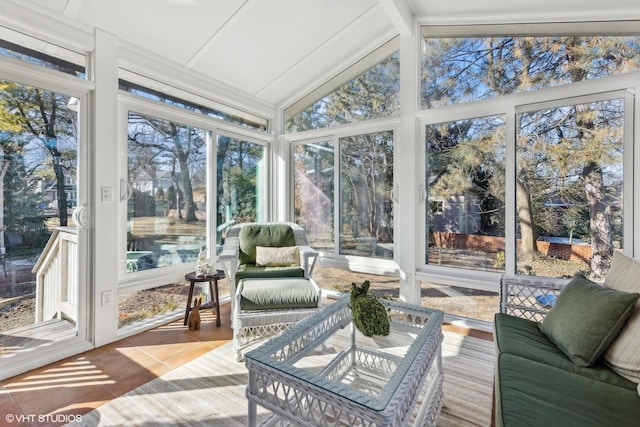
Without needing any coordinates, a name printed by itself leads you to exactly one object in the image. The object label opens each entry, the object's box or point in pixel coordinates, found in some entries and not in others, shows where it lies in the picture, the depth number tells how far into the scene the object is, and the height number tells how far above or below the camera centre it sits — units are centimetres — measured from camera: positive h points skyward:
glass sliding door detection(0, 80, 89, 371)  209 -6
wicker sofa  110 -67
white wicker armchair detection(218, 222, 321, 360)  231 -73
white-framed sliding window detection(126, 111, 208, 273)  279 +21
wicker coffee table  107 -65
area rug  166 -107
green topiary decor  153 -50
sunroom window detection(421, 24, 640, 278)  235 +57
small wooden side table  284 -65
